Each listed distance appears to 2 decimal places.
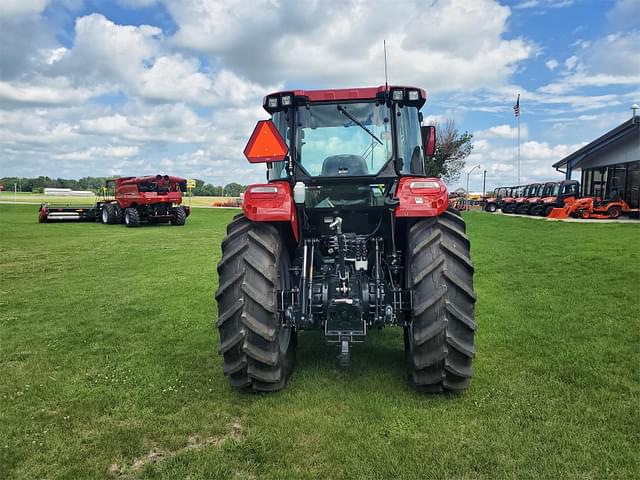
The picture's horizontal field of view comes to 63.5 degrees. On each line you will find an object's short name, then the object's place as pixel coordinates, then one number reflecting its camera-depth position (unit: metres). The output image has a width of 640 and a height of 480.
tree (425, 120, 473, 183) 47.88
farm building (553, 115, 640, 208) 28.06
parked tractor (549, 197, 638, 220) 26.83
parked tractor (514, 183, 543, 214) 34.24
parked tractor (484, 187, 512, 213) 42.41
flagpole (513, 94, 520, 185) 41.88
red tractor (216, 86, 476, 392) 4.02
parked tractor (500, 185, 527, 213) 37.59
